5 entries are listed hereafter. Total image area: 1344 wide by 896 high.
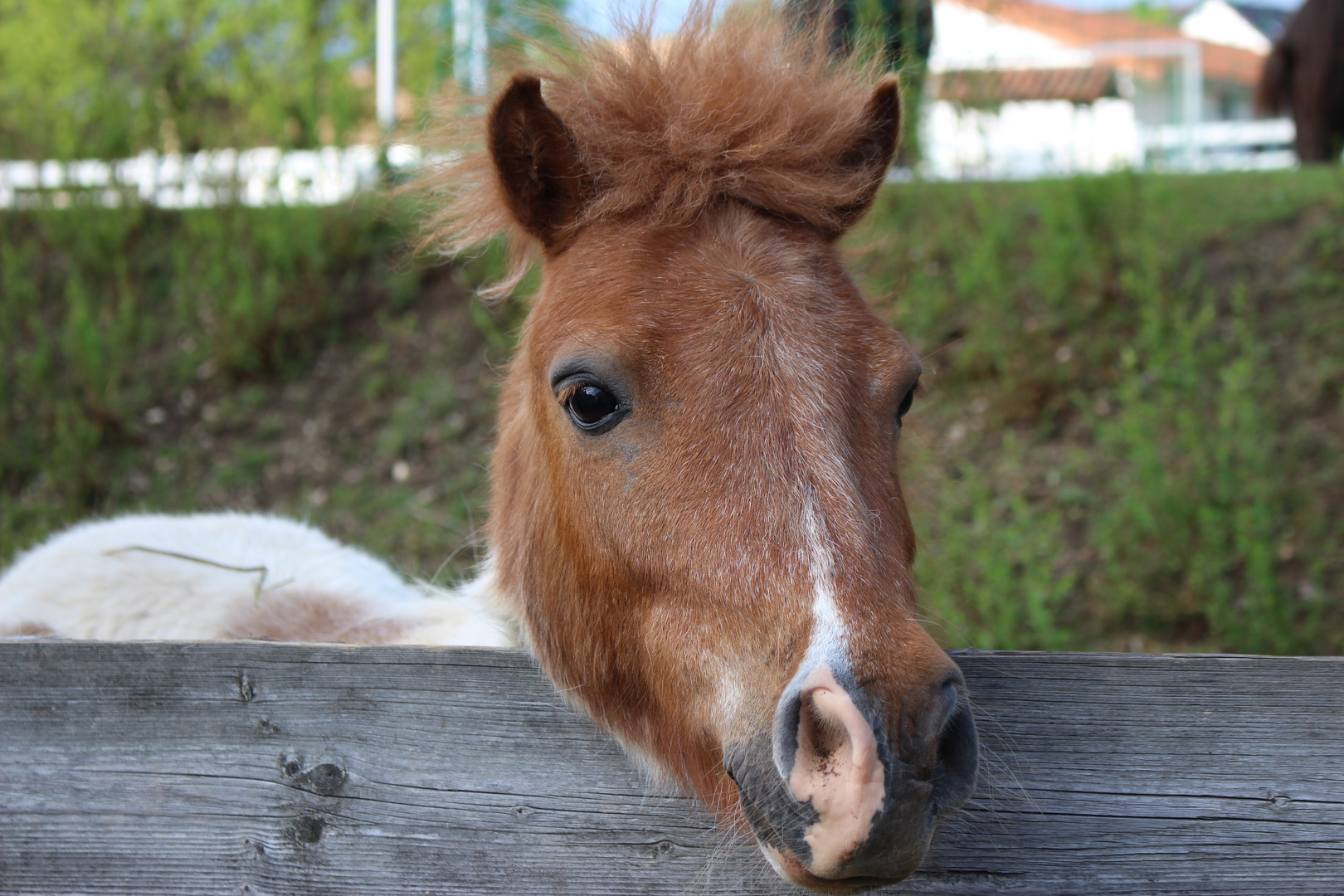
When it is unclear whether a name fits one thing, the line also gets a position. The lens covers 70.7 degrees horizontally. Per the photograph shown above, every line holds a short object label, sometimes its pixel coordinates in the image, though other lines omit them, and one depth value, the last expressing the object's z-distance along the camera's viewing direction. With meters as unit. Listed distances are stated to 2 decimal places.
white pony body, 2.66
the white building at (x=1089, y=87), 6.63
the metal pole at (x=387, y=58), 8.88
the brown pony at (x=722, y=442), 1.37
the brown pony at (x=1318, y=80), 11.34
